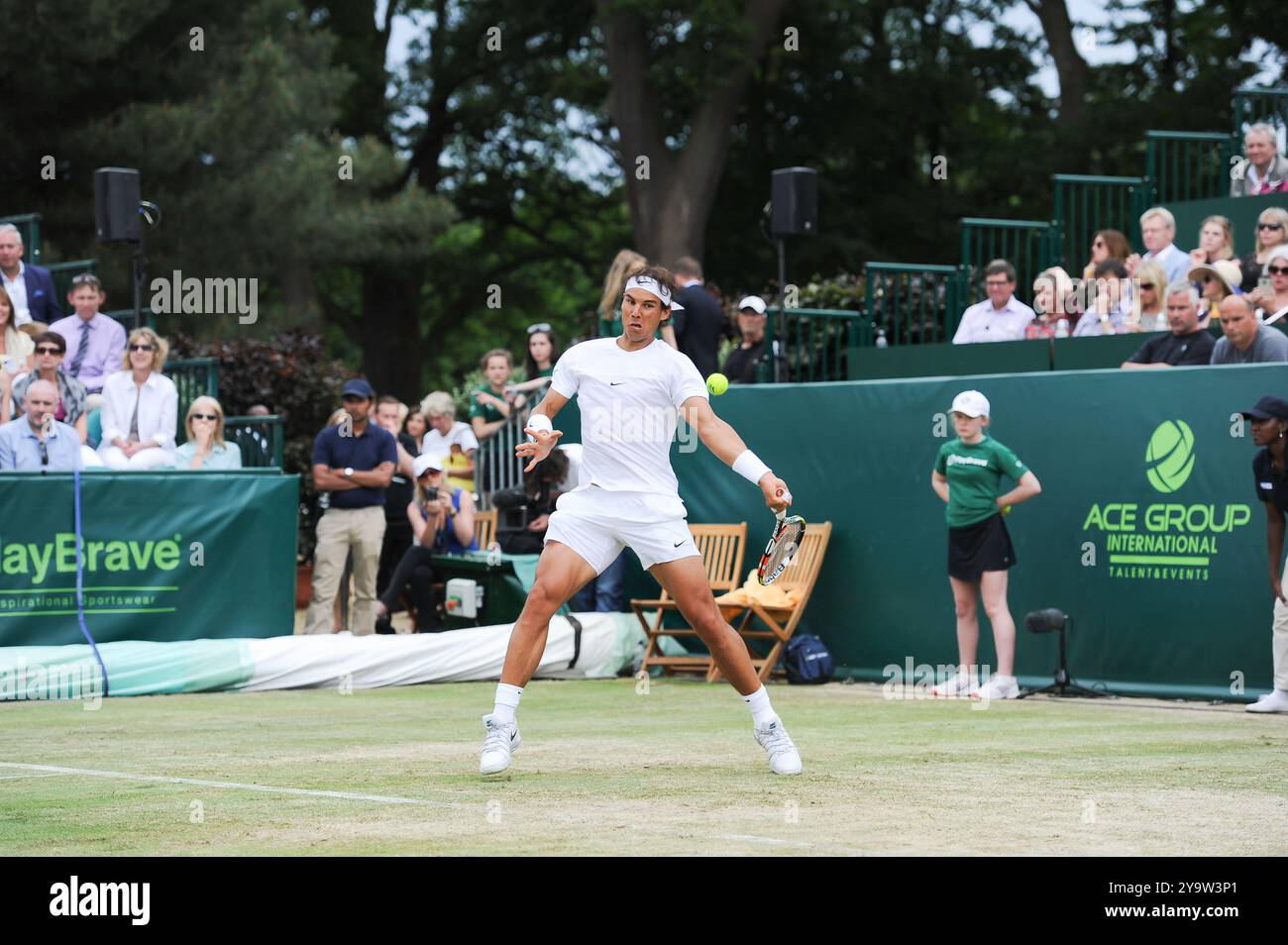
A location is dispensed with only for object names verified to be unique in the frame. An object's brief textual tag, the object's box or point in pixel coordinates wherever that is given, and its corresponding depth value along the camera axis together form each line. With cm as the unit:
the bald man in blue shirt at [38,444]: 1466
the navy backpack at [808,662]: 1495
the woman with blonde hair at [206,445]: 1616
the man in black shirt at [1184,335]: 1364
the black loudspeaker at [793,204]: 1770
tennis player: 900
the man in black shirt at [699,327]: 1664
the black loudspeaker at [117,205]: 1759
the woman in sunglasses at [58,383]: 1508
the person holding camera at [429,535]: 1659
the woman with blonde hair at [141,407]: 1588
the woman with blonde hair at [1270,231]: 1549
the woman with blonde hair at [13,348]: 1585
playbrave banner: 1437
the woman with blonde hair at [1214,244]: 1612
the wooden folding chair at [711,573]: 1559
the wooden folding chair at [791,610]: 1483
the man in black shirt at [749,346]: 1770
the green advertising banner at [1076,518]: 1303
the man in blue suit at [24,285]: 1697
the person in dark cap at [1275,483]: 1181
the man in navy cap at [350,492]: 1642
